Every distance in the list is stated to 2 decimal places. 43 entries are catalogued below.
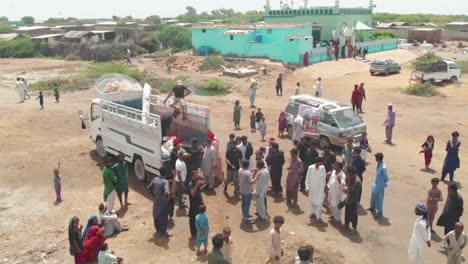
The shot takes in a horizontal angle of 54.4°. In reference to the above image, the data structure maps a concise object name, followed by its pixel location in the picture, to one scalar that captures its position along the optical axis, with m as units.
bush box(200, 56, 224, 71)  36.16
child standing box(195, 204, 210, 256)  8.07
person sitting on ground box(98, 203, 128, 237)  8.98
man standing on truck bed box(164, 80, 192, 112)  14.05
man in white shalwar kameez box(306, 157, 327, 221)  9.59
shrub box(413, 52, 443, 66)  37.04
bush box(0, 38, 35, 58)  51.84
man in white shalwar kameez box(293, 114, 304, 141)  14.98
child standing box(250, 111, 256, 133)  17.78
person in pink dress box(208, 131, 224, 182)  11.66
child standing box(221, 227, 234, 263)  6.97
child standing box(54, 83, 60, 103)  24.14
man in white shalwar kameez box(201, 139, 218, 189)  11.16
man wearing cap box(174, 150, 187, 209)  10.05
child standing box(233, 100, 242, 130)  17.51
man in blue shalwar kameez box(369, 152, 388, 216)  9.77
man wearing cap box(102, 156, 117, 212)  10.02
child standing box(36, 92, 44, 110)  22.31
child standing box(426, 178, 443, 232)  9.00
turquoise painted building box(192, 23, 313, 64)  35.62
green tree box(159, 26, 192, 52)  52.52
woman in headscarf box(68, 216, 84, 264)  7.35
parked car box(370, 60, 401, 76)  32.15
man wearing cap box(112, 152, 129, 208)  10.44
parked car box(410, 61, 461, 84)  27.72
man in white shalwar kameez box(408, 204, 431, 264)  7.39
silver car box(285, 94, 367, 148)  14.65
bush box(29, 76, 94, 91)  28.40
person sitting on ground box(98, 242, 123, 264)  6.86
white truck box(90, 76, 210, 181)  11.63
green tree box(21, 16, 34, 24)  143.12
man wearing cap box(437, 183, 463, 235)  8.30
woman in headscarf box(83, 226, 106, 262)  7.33
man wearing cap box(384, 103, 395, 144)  15.43
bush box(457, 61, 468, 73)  34.01
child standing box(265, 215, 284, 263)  7.18
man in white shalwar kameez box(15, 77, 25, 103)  24.56
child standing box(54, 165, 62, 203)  10.98
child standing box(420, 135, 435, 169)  12.97
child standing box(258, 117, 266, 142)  16.55
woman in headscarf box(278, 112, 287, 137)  16.72
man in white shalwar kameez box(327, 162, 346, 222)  9.51
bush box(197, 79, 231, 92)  28.58
